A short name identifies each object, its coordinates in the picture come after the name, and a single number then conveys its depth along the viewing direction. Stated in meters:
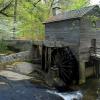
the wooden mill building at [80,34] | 7.08
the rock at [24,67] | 7.18
